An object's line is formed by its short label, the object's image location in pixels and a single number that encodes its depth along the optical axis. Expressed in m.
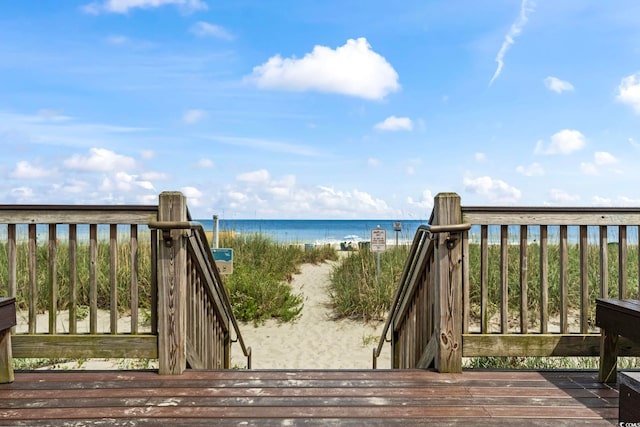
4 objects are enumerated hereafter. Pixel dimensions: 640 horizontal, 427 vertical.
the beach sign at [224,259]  6.23
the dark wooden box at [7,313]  2.99
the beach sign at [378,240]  8.40
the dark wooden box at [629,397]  1.40
